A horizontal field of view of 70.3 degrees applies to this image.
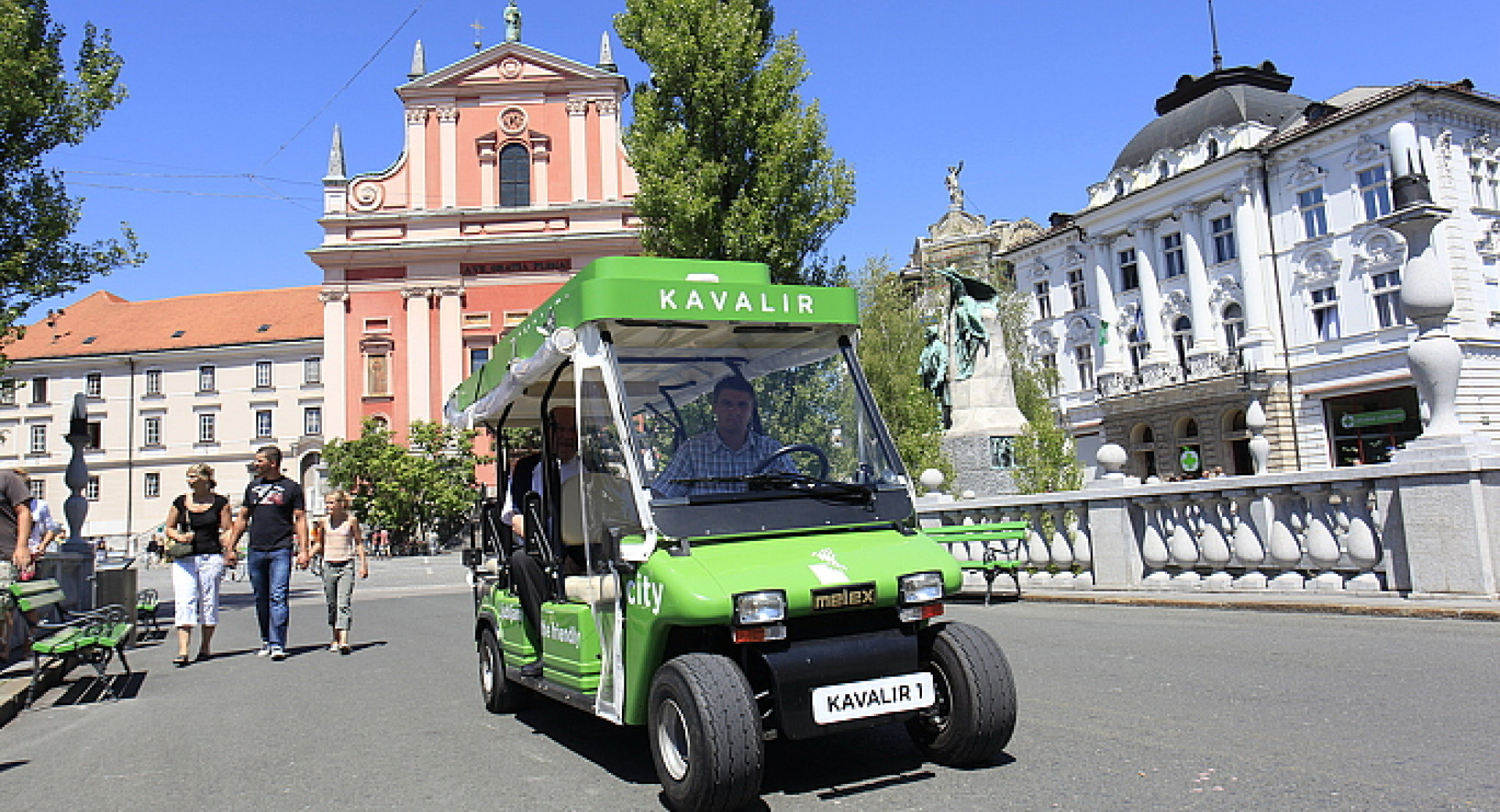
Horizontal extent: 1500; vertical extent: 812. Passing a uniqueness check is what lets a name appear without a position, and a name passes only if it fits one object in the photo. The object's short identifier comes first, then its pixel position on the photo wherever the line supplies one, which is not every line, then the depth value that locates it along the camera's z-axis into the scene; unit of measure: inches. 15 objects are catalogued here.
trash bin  458.3
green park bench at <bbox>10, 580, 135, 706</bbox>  312.0
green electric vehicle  162.1
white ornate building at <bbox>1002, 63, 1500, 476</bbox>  1417.3
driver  189.3
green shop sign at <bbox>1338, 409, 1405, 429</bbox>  1409.9
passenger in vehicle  228.9
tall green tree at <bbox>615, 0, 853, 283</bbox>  887.1
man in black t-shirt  393.4
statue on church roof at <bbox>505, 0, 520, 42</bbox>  1979.6
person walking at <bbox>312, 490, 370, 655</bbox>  408.8
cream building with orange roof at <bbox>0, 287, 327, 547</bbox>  2546.8
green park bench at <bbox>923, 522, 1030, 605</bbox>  486.6
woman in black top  397.7
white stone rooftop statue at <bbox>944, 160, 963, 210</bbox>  2362.2
